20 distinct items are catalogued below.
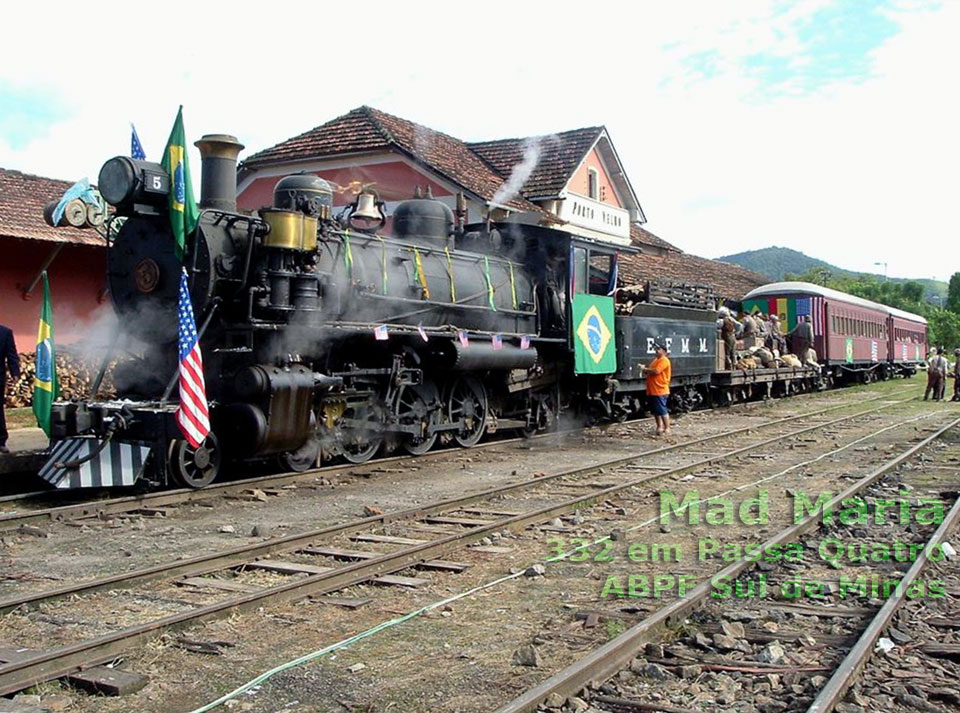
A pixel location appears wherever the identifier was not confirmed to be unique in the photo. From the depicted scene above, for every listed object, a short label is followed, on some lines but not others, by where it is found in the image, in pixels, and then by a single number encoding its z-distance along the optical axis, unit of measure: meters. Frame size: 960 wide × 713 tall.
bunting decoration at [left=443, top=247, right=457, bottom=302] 11.57
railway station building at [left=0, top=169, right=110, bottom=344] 14.34
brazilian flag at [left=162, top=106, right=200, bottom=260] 8.30
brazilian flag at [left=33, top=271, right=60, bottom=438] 8.70
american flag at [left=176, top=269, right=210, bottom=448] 7.80
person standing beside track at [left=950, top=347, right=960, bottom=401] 23.28
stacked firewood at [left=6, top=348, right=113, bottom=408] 14.70
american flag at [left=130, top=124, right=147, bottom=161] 8.86
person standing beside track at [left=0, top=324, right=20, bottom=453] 9.21
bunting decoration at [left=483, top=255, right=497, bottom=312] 12.38
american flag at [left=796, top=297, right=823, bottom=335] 26.62
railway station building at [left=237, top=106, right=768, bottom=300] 20.80
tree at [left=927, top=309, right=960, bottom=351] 74.00
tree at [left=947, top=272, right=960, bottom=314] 104.44
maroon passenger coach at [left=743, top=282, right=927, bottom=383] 26.84
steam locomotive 8.54
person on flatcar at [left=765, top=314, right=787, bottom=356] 24.44
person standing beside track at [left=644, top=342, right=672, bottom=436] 14.01
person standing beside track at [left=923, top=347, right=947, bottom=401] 23.30
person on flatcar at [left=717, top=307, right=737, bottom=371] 20.58
